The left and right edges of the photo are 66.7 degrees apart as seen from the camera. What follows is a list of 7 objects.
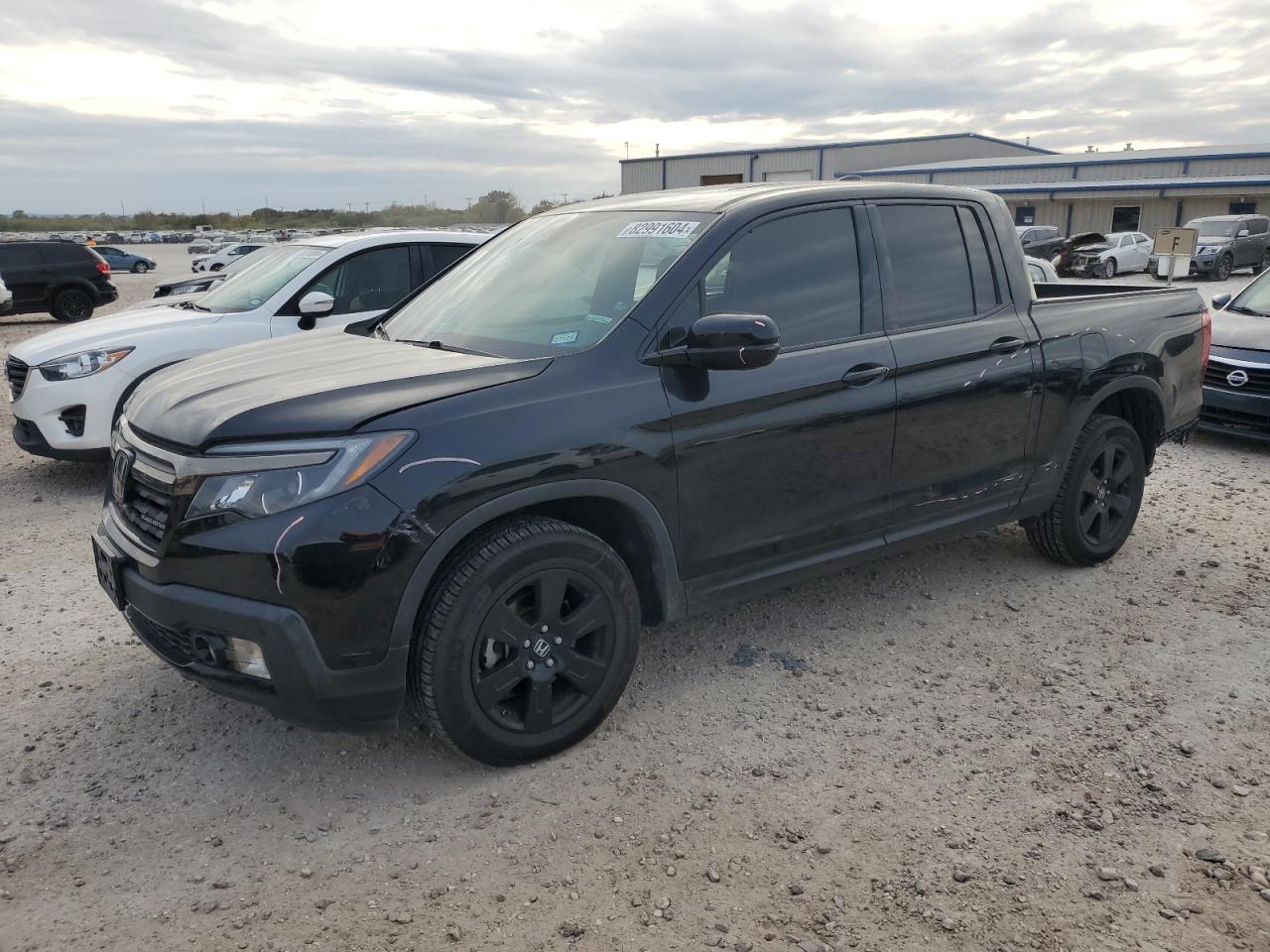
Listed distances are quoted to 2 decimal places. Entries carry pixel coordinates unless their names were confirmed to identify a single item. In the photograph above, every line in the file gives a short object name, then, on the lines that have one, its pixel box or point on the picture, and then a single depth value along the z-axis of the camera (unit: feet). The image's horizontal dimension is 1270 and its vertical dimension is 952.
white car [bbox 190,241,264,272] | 100.27
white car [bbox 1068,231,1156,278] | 90.12
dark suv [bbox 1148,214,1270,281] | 88.43
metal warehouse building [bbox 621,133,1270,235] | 126.72
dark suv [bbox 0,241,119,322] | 58.95
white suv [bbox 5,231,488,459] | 20.75
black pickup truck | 9.23
